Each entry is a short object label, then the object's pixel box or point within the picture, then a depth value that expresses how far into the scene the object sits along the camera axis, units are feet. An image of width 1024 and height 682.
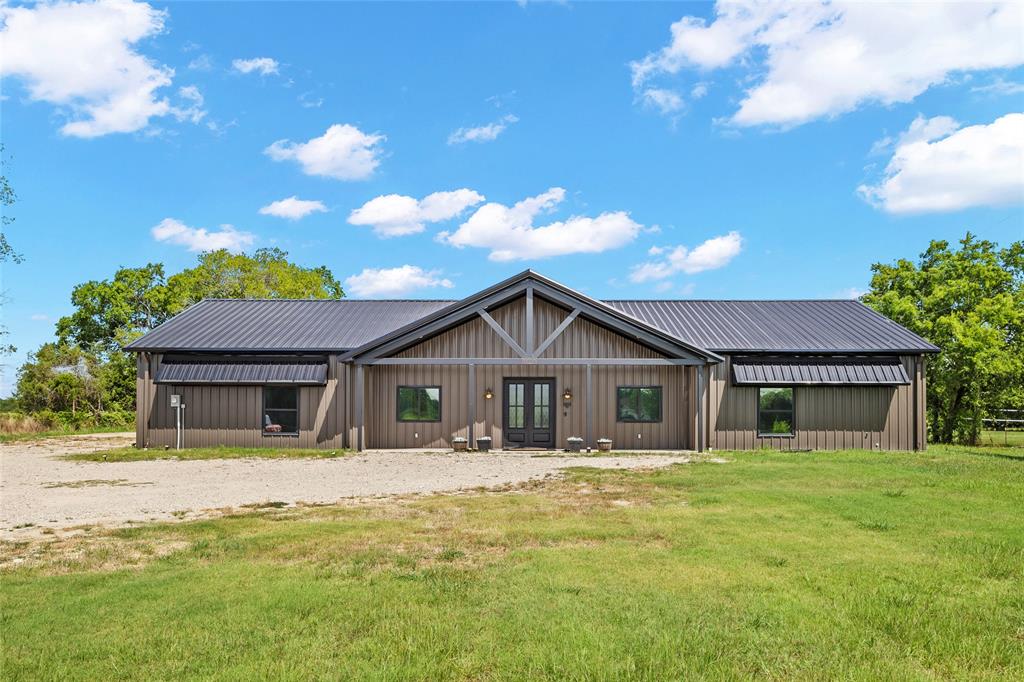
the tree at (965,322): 85.51
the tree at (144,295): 137.28
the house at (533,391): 67.56
